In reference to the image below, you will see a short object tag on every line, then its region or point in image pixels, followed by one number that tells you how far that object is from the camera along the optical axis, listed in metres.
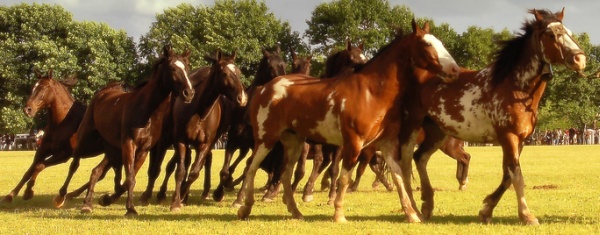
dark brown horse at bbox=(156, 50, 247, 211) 14.38
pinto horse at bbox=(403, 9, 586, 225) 10.46
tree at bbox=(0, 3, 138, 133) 61.81
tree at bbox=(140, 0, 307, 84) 62.75
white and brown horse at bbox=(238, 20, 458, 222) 11.15
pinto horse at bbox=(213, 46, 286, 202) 16.53
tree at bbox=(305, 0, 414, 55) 65.31
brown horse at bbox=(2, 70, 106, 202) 17.09
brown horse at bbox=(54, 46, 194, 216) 13.45
